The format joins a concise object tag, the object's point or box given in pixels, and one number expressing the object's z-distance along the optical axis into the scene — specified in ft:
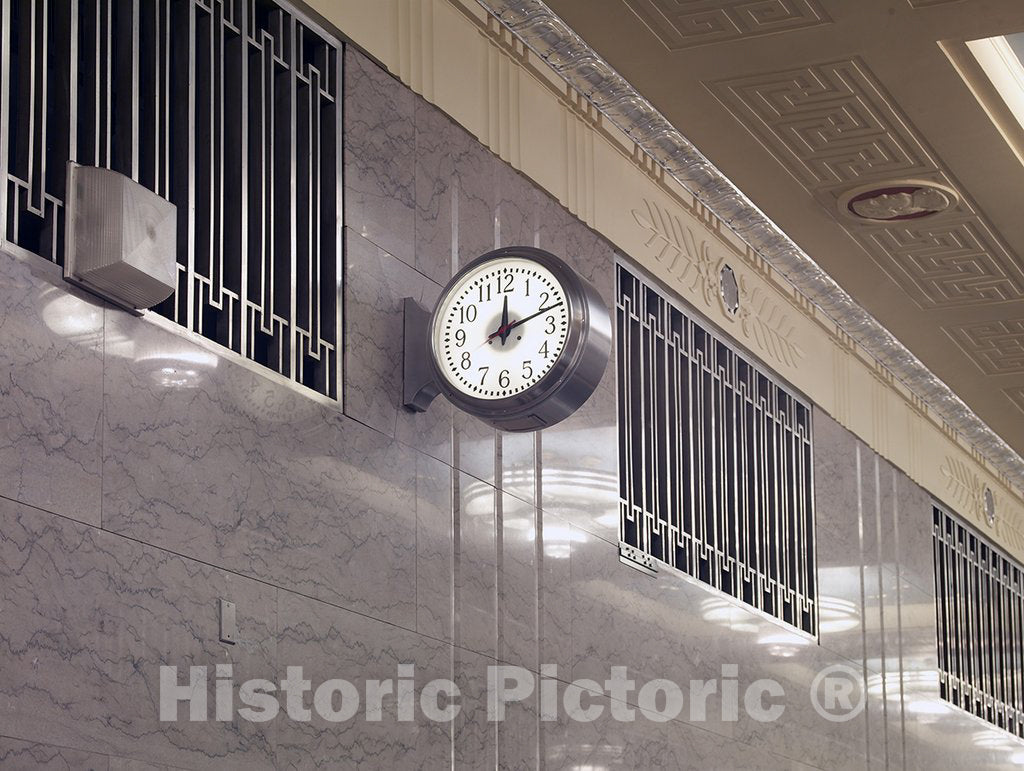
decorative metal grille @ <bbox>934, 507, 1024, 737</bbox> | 38.78
